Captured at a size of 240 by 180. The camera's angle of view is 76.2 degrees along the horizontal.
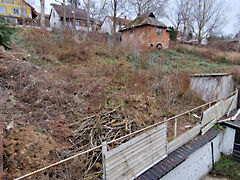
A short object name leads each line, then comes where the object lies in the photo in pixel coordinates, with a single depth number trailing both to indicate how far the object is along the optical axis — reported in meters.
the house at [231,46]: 23.44
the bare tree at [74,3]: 24.80
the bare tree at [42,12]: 14.70
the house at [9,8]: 25.78
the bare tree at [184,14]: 32.62
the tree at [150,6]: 25.68
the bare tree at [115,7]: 22.92
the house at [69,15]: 31.60
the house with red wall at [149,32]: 20.23
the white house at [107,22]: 35.74
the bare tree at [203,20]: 31.03
